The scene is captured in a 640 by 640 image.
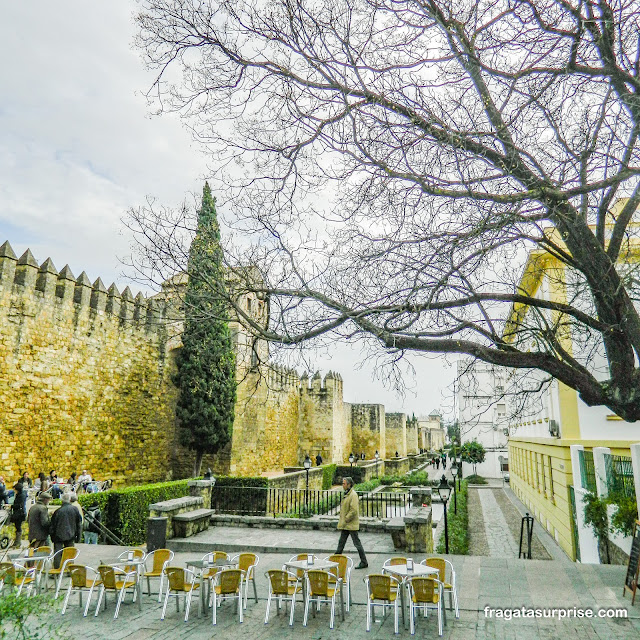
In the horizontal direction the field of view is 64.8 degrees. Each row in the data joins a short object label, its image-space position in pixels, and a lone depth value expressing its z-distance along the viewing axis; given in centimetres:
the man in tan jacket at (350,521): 777
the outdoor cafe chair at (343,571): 605
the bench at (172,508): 996
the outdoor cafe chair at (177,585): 594
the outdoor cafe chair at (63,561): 648
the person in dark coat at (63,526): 767
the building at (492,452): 3950
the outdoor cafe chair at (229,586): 585
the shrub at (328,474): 2288
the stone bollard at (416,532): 877
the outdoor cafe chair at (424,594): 529
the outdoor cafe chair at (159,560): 676
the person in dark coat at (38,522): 791
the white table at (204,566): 612
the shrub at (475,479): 3578
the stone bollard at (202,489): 1190
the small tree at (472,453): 3681
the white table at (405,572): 569
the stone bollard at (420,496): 1024
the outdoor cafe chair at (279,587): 582
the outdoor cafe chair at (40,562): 662
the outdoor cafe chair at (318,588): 569
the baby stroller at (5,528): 941
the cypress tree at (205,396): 1852
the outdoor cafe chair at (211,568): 626
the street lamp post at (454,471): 1444
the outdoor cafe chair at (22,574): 555
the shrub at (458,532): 1183
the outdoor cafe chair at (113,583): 603
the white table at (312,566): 587
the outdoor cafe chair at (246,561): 654
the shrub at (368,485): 2025
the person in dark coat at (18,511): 1020
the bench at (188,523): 1027
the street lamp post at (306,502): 1364
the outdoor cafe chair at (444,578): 580
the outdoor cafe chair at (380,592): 547
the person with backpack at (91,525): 1050
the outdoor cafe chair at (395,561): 653
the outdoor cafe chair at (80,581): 619
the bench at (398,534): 902
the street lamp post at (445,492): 1020
